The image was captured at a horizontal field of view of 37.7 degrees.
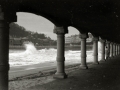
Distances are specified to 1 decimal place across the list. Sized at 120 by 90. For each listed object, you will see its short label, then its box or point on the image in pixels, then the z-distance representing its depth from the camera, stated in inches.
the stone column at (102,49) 1034.5
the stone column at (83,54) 686.0
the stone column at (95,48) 862.8
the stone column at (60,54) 482.0
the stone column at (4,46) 268.4
